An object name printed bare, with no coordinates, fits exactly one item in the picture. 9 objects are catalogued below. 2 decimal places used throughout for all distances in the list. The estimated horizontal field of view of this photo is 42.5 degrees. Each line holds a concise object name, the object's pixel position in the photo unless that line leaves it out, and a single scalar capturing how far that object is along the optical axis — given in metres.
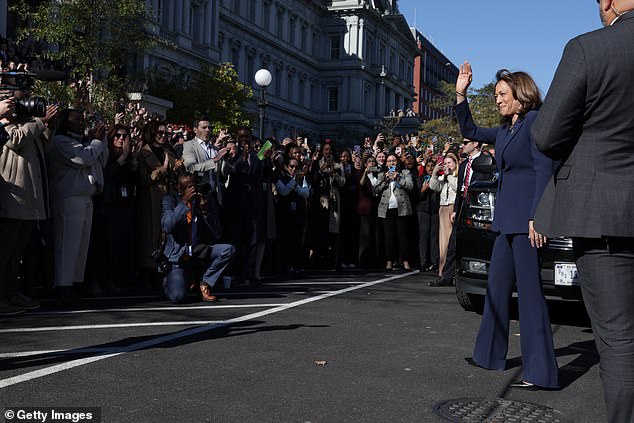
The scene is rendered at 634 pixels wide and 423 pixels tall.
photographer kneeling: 9.17
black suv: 7.26
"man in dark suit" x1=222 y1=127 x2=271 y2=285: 11.54
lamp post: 22.68
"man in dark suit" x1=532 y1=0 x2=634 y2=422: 3.20
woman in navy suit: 5.30
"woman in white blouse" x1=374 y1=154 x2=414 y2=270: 15.20
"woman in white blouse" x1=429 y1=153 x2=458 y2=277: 13.14
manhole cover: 4.47
